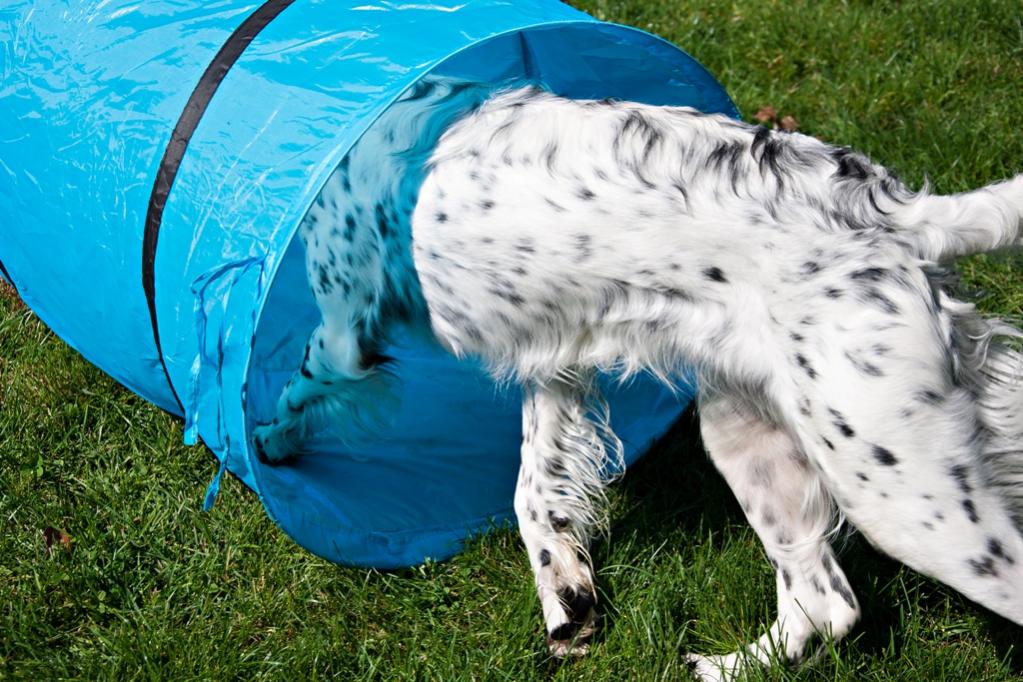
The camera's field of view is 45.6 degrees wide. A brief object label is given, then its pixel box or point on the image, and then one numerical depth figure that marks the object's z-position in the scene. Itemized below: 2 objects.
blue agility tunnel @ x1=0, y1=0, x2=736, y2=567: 3.06
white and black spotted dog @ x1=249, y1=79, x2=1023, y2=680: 2.50
